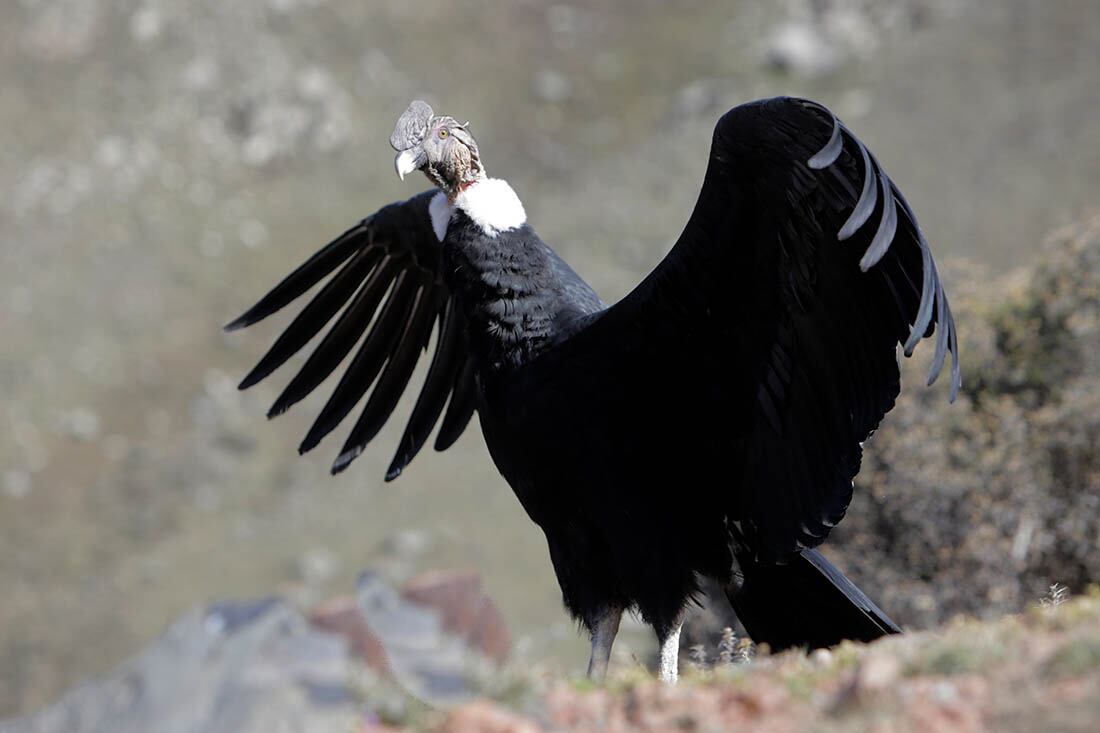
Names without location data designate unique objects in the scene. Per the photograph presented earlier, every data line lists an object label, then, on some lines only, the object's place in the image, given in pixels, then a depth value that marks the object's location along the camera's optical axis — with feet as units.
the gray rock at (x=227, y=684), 25.98
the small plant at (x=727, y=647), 36.47
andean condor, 36.58
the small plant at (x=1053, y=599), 33.61
